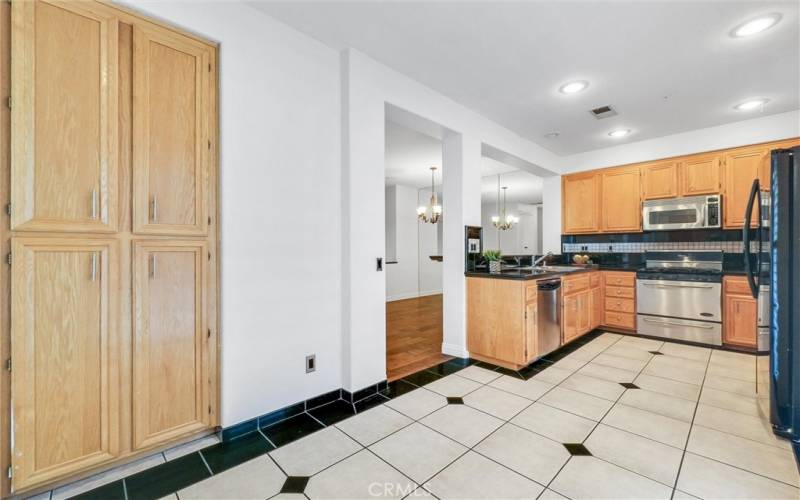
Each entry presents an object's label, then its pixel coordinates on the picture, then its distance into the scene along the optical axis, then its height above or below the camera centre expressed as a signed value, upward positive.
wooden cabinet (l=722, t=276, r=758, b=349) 3.60 -0.68
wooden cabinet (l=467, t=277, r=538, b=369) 3.08 -0.66
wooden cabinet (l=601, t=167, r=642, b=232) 4.62 +0.70
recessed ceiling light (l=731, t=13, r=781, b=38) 2.17 +1.48
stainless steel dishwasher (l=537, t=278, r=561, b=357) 3.28 -0.64
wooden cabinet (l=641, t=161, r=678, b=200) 4.36 +0.92
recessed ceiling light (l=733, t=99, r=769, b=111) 3.36 +1.47
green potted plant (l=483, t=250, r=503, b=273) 3.54 -0.09
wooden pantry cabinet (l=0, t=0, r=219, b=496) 1.48 +0.06
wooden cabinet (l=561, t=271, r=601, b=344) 3.73 -0.63
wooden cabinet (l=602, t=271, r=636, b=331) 4.35 -0.63
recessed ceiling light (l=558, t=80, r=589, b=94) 3.02 +1.48
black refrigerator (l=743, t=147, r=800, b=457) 1.99 -0.24
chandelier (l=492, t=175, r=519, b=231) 7.82 +0.68
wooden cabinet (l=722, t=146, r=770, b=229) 3.85 +0.81
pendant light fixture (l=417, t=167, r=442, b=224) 6.43 +0.78
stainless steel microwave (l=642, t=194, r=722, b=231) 4.03 +0.47
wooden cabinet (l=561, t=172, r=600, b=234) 4.96 +0.72
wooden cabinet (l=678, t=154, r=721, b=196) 4.07 +0.94
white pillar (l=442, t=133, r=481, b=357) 3.47 +0.37
